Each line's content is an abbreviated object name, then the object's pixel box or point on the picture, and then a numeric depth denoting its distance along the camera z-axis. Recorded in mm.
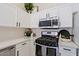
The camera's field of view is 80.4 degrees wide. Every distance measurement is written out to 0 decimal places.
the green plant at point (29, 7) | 1600
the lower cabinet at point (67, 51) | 839
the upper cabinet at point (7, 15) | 926
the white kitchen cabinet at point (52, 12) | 1286
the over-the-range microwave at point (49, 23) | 1241
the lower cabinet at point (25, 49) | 1068
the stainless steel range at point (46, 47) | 1051
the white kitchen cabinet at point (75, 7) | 1042
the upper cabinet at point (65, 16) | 1155
